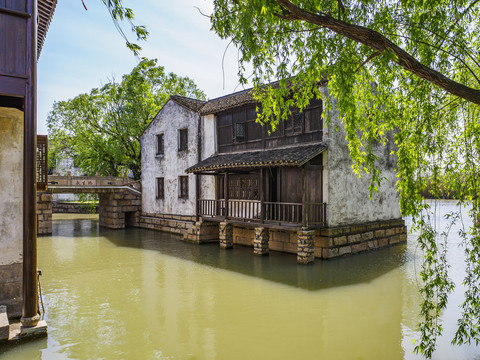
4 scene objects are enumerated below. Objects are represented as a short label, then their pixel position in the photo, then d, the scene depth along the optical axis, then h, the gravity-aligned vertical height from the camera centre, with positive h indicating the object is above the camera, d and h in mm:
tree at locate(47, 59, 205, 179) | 23797 +4867
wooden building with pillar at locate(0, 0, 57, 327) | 5348 +1590
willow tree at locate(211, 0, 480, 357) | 4430 +1610
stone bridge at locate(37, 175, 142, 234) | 19297 -350
